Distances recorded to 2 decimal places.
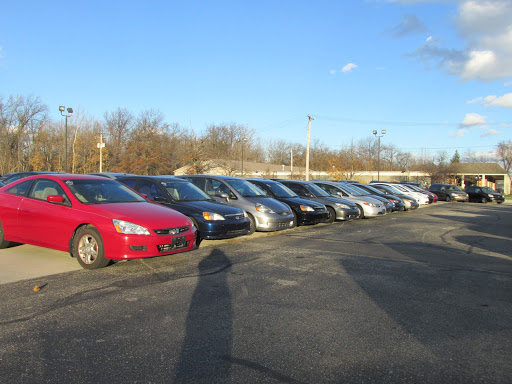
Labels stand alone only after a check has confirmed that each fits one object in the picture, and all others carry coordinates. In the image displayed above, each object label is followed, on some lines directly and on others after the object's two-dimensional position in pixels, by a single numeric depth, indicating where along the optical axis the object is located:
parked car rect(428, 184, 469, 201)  32.75
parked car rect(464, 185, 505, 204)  33.50
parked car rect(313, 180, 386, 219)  15.71
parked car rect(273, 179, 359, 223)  13.94
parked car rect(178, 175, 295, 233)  10.20
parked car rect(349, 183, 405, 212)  19.61
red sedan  5.92
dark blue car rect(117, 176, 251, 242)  8.24
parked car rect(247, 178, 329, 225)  12.05
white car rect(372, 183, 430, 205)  26.17
